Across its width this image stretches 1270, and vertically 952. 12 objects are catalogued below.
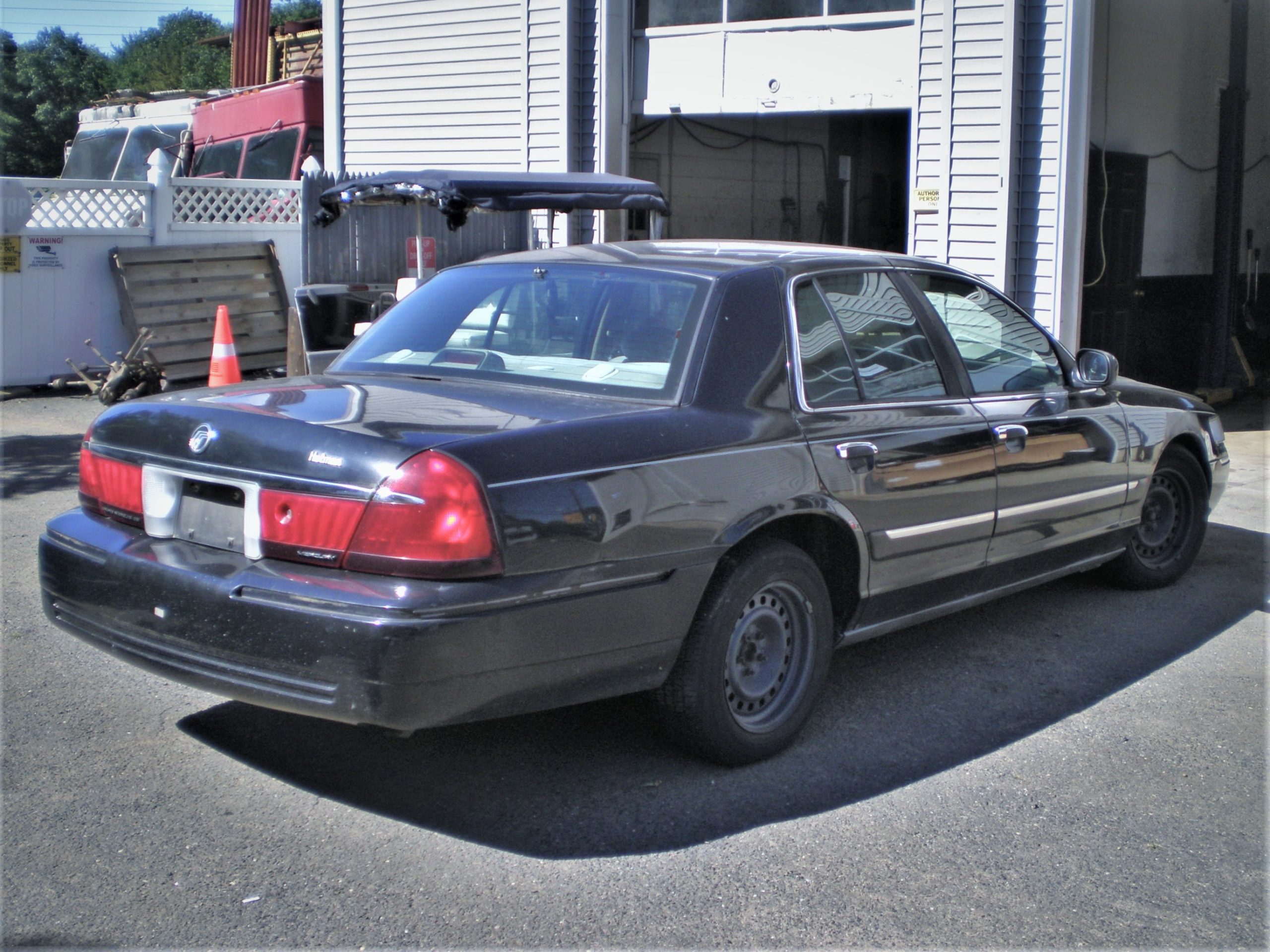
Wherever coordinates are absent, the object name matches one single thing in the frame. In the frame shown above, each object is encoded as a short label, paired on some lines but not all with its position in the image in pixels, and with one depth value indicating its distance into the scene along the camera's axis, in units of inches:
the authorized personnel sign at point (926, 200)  408.8
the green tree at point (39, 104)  1491.1
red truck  573.6
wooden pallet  452.4
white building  393.1
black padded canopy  381.4
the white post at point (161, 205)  471.8
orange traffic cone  370.0
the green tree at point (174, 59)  2437.3
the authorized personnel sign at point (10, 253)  430.0
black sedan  121.9
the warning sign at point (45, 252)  437.4
